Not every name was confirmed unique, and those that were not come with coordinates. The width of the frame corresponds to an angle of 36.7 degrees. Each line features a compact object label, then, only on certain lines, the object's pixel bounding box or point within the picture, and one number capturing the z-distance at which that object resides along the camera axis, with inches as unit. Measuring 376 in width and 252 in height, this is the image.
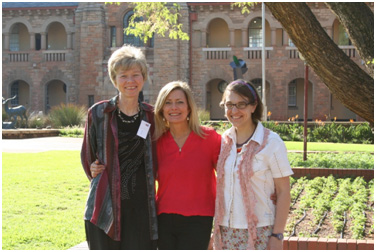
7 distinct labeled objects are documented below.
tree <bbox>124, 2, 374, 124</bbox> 216.5
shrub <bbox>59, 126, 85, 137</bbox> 983.6
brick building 1257.4
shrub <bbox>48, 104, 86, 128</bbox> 1106.1
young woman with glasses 133.1
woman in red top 143.8
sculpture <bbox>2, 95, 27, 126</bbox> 1085.8
